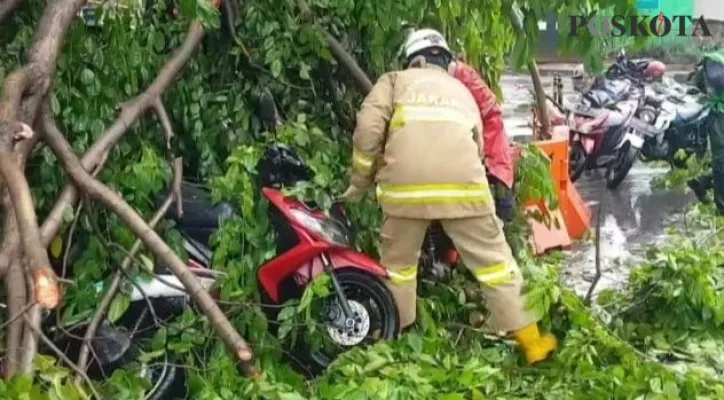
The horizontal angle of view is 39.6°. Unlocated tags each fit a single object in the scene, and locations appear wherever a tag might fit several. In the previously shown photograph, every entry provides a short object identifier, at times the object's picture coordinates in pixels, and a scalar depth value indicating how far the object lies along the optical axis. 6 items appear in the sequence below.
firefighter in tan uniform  3.68
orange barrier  6.48
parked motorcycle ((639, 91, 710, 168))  8.65
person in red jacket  4.06
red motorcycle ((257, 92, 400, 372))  3.61
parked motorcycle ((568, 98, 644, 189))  8.22
